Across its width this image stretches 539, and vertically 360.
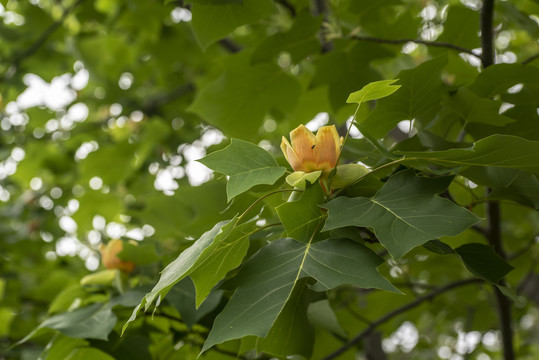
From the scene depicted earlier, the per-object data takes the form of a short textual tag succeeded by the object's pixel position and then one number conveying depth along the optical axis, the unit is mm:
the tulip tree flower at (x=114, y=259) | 1494
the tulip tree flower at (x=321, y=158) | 1269
